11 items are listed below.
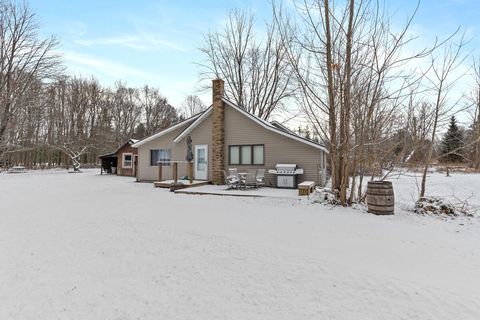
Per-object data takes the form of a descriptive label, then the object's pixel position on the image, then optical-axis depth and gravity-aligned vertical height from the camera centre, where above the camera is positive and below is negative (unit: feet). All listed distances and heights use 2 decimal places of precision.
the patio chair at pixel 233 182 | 35.53 -2.44
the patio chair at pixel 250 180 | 36.31 -2.25
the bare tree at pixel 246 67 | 77.82 +31.43
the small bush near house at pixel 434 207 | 21.91 -3.51
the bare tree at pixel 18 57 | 61.21 +26.69
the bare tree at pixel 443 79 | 22.08 +7.95
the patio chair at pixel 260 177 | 37.01 -1.78
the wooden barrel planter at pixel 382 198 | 21.86 -2.77
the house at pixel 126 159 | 67.51 +1.21
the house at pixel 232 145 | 38.41 +3.22
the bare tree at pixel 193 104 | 132.16 +31.65
